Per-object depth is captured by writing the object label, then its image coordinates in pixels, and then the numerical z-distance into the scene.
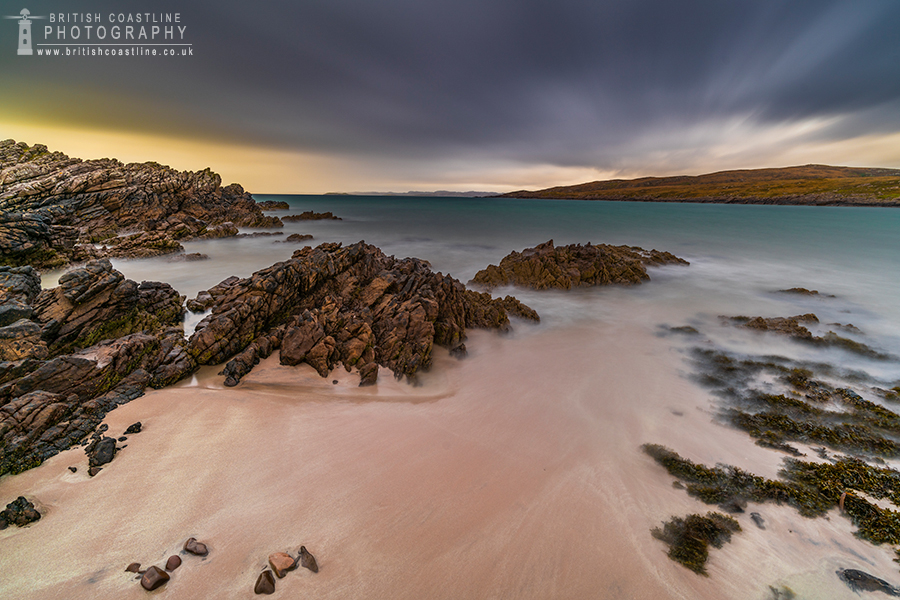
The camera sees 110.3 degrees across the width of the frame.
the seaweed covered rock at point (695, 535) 3.86
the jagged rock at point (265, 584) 3.27
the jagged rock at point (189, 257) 20.06
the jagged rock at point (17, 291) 6.57
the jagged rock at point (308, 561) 3.54
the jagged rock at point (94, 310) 6.96
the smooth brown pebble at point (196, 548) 3.53
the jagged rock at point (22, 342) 5.72
